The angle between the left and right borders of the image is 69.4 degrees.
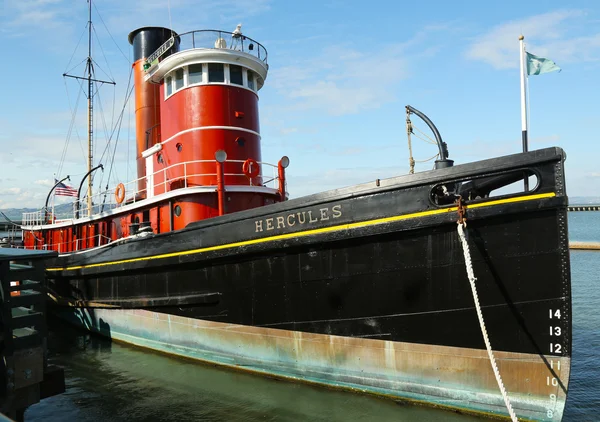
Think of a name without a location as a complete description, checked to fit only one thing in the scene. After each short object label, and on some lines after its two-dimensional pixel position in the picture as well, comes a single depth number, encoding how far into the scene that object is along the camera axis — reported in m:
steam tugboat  5.25
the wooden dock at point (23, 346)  4.65
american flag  16.12
